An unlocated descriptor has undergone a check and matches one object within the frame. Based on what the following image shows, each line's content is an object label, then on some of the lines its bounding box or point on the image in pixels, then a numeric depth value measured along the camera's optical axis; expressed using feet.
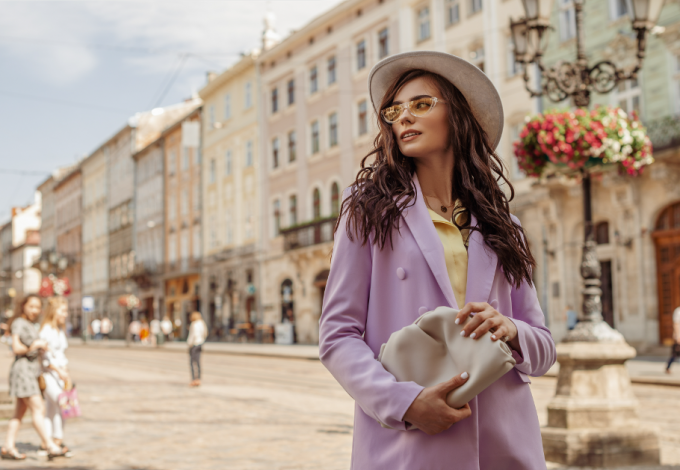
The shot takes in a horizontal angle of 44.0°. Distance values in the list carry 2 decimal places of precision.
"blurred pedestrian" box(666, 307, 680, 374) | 52.75
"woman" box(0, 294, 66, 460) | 26.30
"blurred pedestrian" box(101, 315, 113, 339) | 175.52
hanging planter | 26.35
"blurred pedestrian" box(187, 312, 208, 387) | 52.60
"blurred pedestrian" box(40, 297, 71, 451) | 26.45
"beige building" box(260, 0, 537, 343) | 96.32
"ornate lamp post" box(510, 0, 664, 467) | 21.53
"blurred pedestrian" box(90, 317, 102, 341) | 176.04
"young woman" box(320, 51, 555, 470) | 6.20
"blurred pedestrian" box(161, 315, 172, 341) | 141.59
